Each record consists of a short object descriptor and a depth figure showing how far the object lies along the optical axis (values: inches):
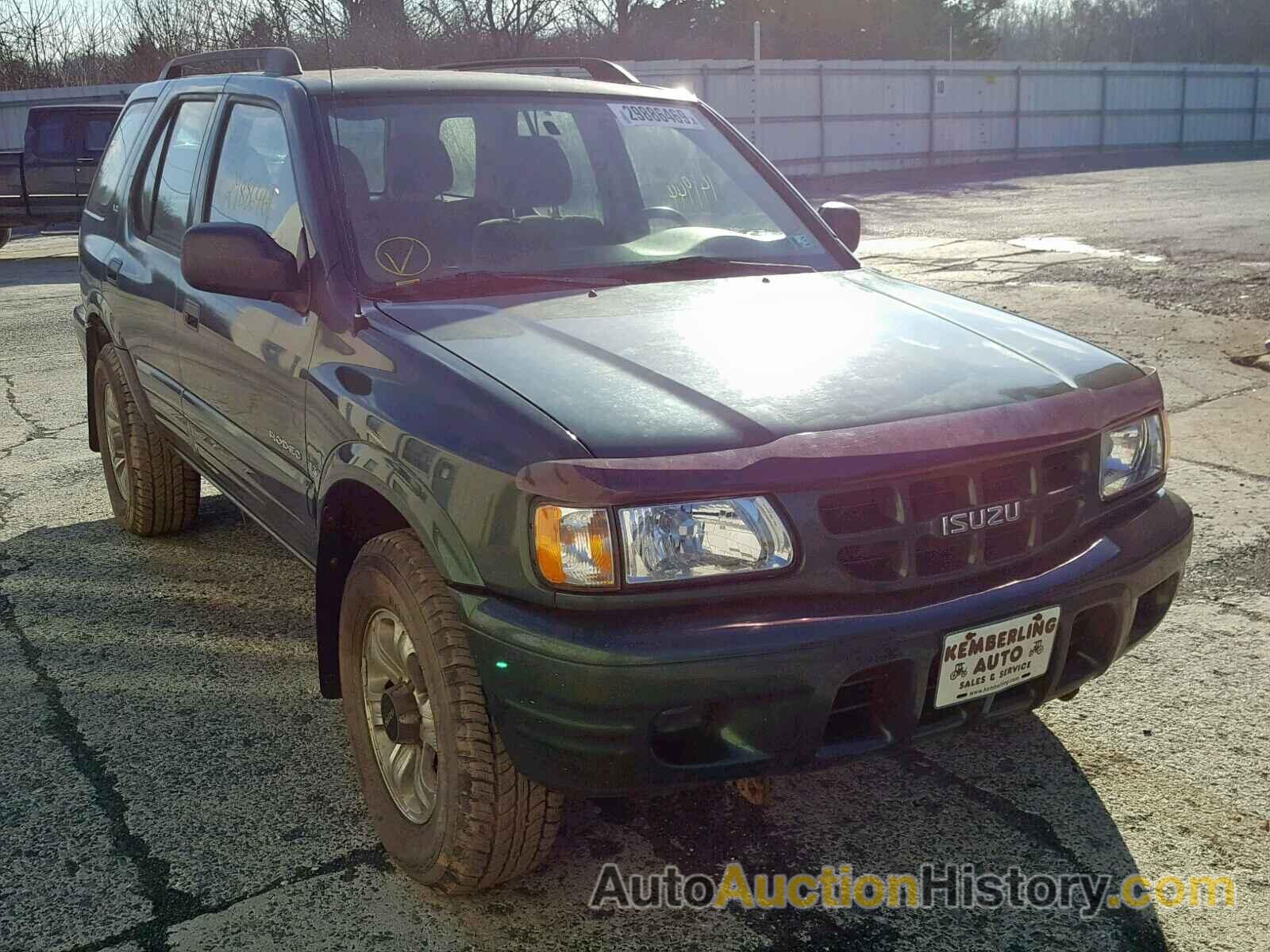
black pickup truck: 576.1
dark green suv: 86.0
